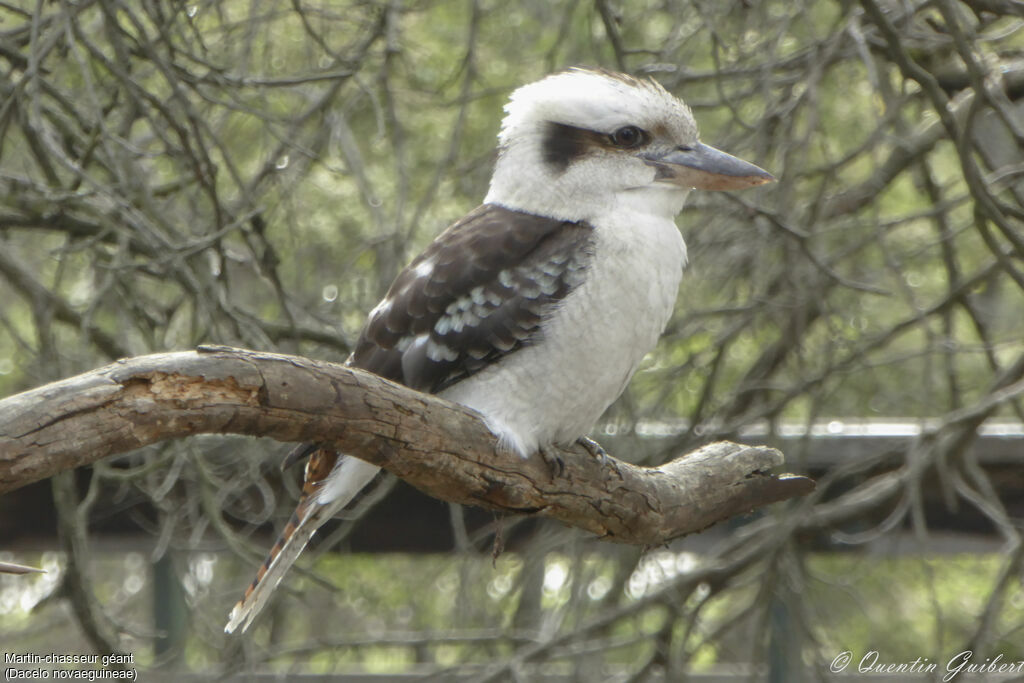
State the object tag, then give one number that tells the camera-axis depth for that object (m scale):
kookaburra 8.50
